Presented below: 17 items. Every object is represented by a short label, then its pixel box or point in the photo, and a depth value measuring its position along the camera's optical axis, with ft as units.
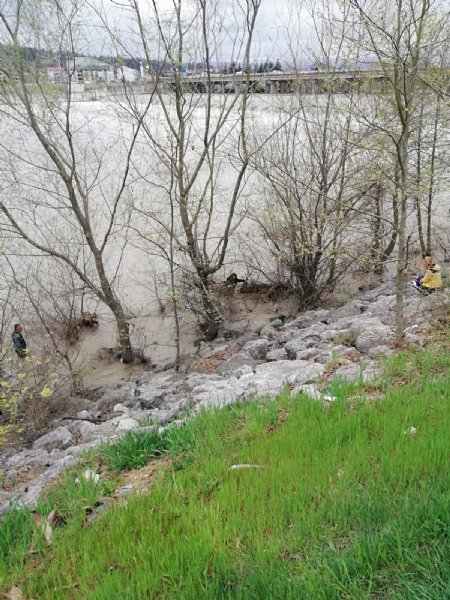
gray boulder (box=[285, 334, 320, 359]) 28.91
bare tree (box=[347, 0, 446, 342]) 18.02
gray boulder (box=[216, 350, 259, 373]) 30.87
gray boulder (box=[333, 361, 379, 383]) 18.18
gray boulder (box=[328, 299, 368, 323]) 37.37
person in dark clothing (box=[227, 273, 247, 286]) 51.28
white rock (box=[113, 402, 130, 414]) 27.81
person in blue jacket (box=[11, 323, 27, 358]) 37.48
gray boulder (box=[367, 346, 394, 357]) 22.64
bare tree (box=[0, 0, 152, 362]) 32.17
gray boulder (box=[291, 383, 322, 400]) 16.81
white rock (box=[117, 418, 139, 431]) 20.10
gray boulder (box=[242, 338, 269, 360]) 33.17
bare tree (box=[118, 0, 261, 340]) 34.55
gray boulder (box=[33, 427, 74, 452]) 23.30
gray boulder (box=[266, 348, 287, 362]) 29.91
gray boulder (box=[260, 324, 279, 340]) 38.47
